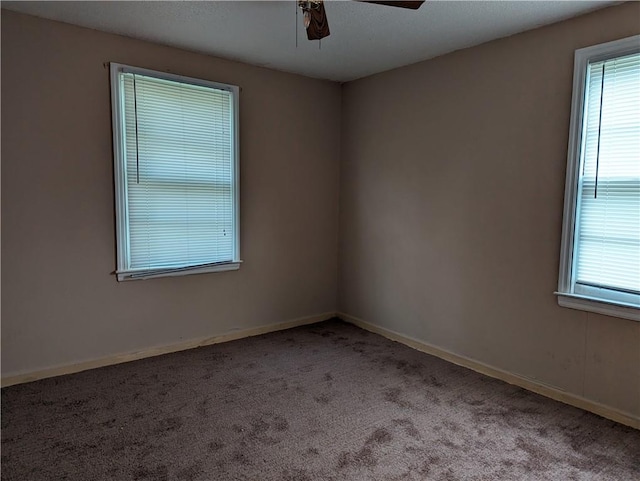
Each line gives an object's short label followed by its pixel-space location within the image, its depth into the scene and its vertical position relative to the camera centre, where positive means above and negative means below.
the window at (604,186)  2.49 +0.10
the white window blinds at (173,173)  3.25 +0.19
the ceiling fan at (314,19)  2.07 +0.88
